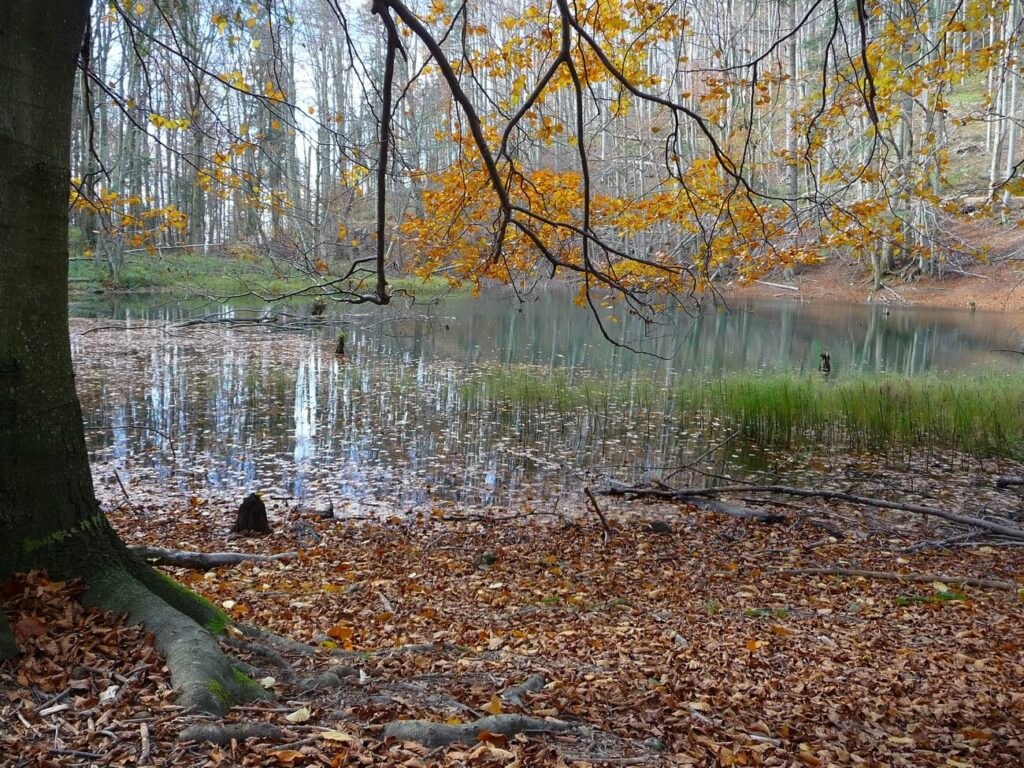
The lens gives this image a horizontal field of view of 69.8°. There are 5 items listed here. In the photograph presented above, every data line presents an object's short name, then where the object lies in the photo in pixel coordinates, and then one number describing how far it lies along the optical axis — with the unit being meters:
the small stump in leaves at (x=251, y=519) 6.36
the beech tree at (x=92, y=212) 2.60
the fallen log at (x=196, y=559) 4.95
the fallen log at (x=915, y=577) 4.75
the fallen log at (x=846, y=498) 5.80
